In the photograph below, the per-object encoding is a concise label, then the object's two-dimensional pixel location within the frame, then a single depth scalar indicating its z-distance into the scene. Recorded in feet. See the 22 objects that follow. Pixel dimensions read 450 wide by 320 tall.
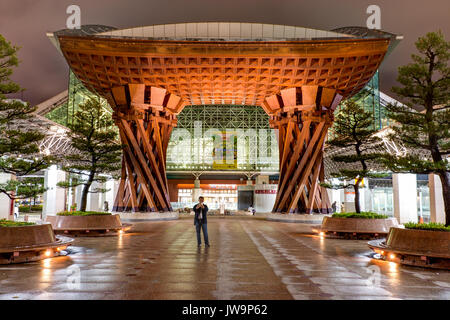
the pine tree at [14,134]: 26.53
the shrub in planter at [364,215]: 41.73
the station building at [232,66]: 60.44
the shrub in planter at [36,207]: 134.82
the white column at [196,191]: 144.81
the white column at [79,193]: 92.28
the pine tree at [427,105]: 26.27
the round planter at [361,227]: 40.83
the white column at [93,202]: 98.22
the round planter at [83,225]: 40.81
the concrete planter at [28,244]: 23.09
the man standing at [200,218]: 31.14
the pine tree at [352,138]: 43.88
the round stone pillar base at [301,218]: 68.49
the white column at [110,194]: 116.06
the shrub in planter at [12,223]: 25.61
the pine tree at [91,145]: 44.78
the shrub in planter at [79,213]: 41.70
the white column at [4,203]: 62.18
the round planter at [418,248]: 22.29
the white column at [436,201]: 53.83
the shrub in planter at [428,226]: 23.85
